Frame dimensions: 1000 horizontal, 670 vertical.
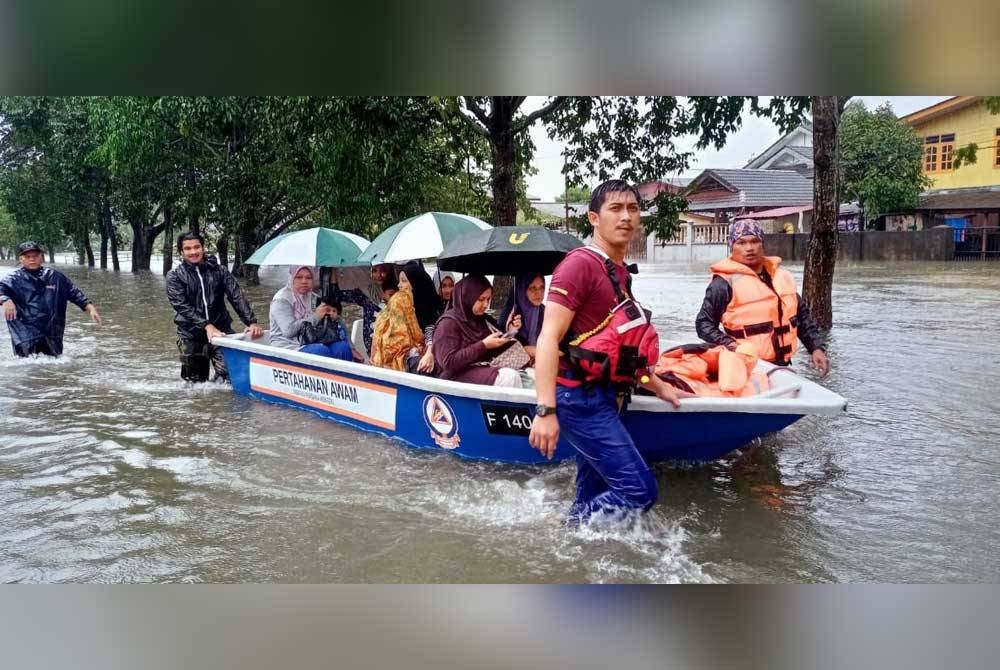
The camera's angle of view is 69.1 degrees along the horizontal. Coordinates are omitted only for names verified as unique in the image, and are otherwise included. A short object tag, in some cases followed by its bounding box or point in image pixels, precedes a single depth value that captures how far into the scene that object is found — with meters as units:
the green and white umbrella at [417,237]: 5.95
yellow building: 23.86
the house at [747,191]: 30.95
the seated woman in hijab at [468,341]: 4.72
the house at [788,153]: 34.41
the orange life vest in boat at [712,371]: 4.44
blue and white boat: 3.91
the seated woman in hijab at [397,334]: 5.63
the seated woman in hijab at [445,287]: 6.62
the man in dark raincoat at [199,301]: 6.90
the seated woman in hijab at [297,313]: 6.46
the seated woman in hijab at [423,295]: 6.08
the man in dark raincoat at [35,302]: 8.29
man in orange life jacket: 4.72
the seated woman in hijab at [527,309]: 5.16
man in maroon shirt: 2.95
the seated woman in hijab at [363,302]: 6.76
